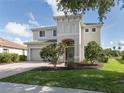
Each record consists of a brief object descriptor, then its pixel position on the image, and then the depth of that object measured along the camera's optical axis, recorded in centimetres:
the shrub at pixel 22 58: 1676
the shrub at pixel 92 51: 1147
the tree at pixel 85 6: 610
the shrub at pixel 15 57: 1512
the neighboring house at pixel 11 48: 1617
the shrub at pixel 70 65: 989
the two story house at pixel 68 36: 1456
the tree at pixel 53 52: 903
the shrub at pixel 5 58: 1375
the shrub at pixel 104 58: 1218
